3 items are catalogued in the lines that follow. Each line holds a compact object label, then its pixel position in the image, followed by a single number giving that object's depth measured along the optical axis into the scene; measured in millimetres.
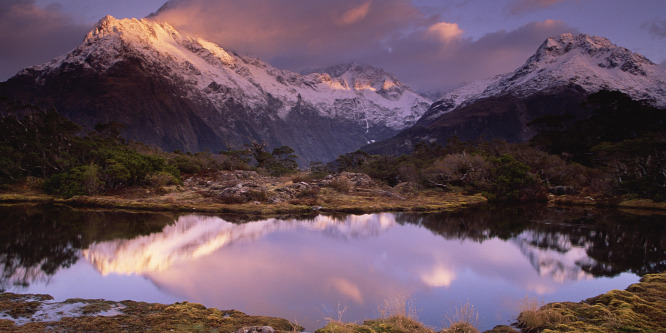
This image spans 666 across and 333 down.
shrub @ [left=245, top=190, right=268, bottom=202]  41906
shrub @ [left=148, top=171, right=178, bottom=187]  45062
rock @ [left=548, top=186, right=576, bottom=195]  53125
